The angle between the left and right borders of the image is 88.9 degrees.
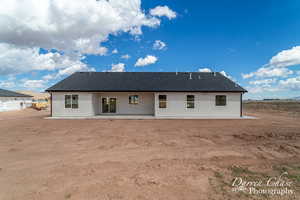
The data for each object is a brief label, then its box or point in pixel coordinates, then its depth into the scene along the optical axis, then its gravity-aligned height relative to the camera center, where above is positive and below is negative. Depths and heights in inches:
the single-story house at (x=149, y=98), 572.7 +11.3
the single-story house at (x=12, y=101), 893.4 -0.4
